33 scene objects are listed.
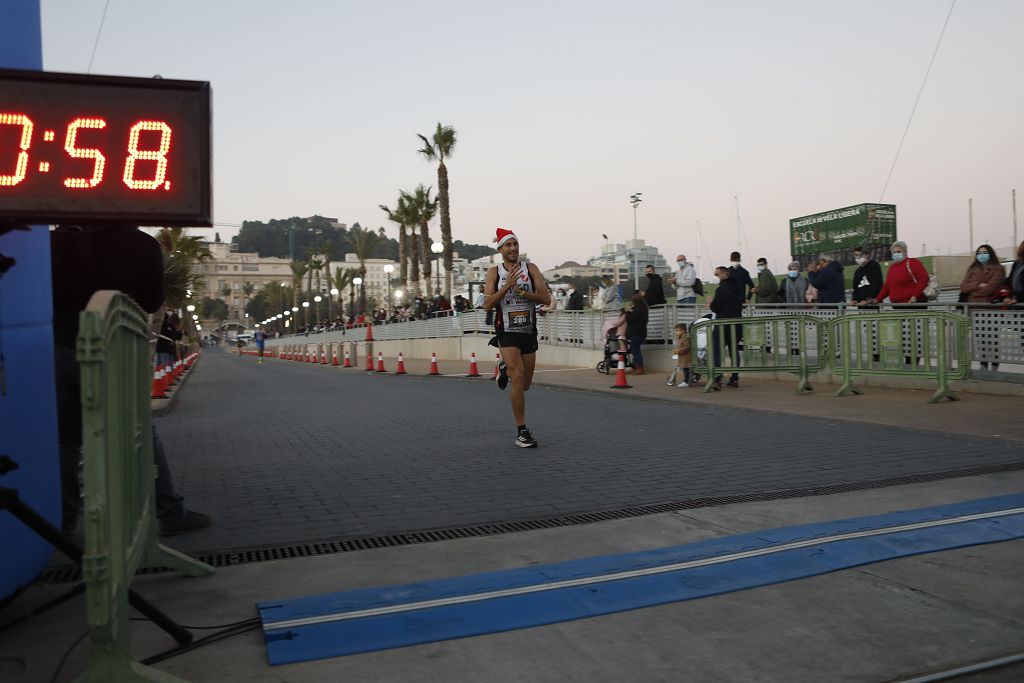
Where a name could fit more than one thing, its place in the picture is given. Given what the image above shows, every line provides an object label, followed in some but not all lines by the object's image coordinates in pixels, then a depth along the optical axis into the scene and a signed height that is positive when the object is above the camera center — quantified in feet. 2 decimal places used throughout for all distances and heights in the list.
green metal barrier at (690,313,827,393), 41.01 -1.06
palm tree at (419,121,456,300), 150.20 +34.90
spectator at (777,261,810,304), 52.39 +2.29
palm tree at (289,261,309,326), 343.05 +28.35
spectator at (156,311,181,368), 64.39 +0.59
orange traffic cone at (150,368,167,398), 50.45 -2.62
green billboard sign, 192.85 +22.84
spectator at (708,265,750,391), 45.24 +1.54
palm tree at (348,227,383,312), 251.60 +30.12
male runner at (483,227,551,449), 25.38 +0.59
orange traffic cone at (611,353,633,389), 46.93 -2.83
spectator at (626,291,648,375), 56.90 +0.14
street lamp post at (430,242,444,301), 132.36 +14.30
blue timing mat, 10.11 -3.61
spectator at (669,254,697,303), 57.21 +3.31
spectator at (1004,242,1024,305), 33.86 +1.49
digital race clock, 11.29 +2.86
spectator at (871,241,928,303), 39.42 +1.98
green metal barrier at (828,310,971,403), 33.76 -1.13
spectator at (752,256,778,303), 54.13 +2.64
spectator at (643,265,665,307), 60.13 +2.79
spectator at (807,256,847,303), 46.42 +2.38
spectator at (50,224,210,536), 13.69 +1.05
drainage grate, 13.55 -3.63
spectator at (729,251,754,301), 49.24 +3.43
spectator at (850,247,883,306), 44.00 +2.34
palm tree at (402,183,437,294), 189.26 +29.72
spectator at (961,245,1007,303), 36.30 +1.82
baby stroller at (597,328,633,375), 59.98 -2.04
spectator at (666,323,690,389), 45.98 -1.51
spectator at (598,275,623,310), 66.85 +2.63
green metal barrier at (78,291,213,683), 7.09 -1.32
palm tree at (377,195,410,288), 190.29 +28.31
